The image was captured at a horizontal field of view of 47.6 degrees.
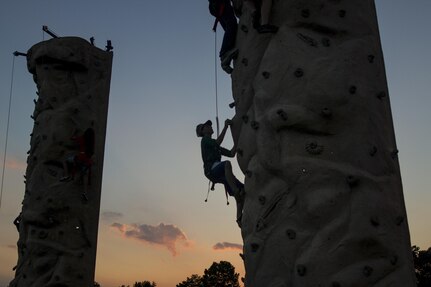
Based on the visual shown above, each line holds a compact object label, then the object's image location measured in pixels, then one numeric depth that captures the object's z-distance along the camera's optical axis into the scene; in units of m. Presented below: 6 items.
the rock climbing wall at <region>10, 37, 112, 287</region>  9.97
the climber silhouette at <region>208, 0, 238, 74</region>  4.95
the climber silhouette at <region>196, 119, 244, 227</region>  5.82
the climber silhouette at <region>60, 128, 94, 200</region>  10.34
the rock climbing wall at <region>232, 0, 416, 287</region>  3.42
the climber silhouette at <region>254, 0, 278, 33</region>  4.33
